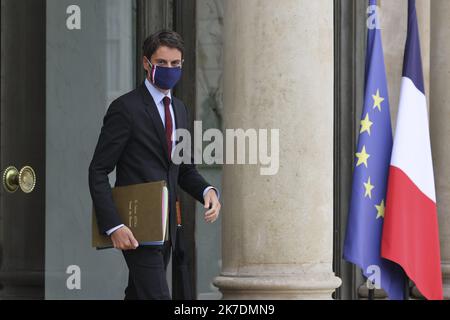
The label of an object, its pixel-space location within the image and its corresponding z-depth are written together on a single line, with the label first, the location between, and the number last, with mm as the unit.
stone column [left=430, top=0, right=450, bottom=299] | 11133
